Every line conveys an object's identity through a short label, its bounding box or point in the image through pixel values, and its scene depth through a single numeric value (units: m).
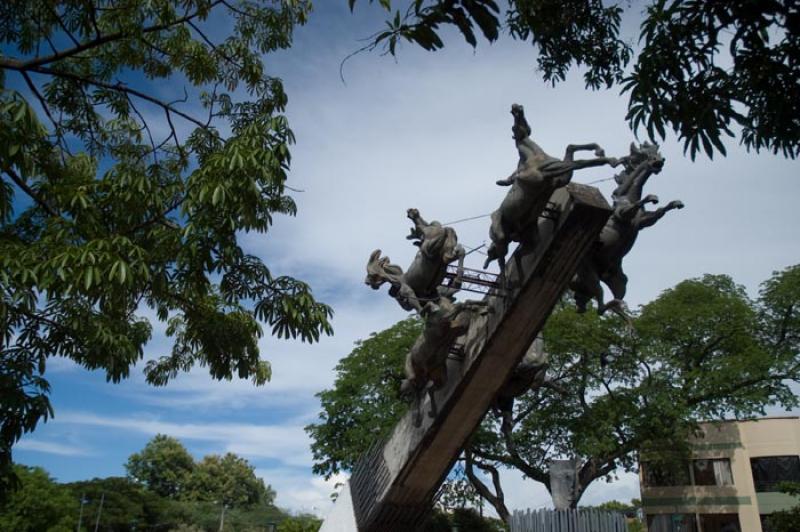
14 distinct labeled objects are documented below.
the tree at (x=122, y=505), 44.97
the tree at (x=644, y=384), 22.42
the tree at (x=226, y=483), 58.25
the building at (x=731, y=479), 30.72
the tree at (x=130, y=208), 5.38
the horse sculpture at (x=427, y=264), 9.94
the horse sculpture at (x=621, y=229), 9.05
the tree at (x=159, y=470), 58.06
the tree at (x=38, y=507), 32.41
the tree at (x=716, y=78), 3.97
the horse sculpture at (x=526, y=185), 8.20
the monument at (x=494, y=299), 8.72
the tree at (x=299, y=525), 26.89
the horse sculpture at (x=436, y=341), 9.52
